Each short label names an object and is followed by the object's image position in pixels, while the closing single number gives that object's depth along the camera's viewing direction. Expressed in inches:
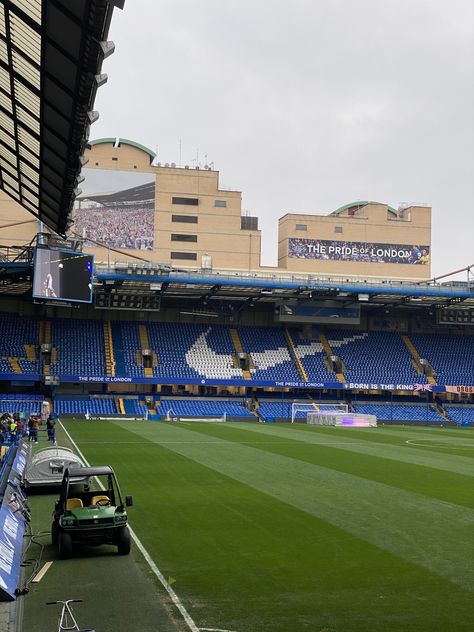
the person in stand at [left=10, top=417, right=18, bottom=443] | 1718.4
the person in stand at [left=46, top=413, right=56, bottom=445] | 1722.4
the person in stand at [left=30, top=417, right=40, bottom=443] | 1759.1
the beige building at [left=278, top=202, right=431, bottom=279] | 4047.7
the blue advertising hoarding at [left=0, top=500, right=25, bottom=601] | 481.7
